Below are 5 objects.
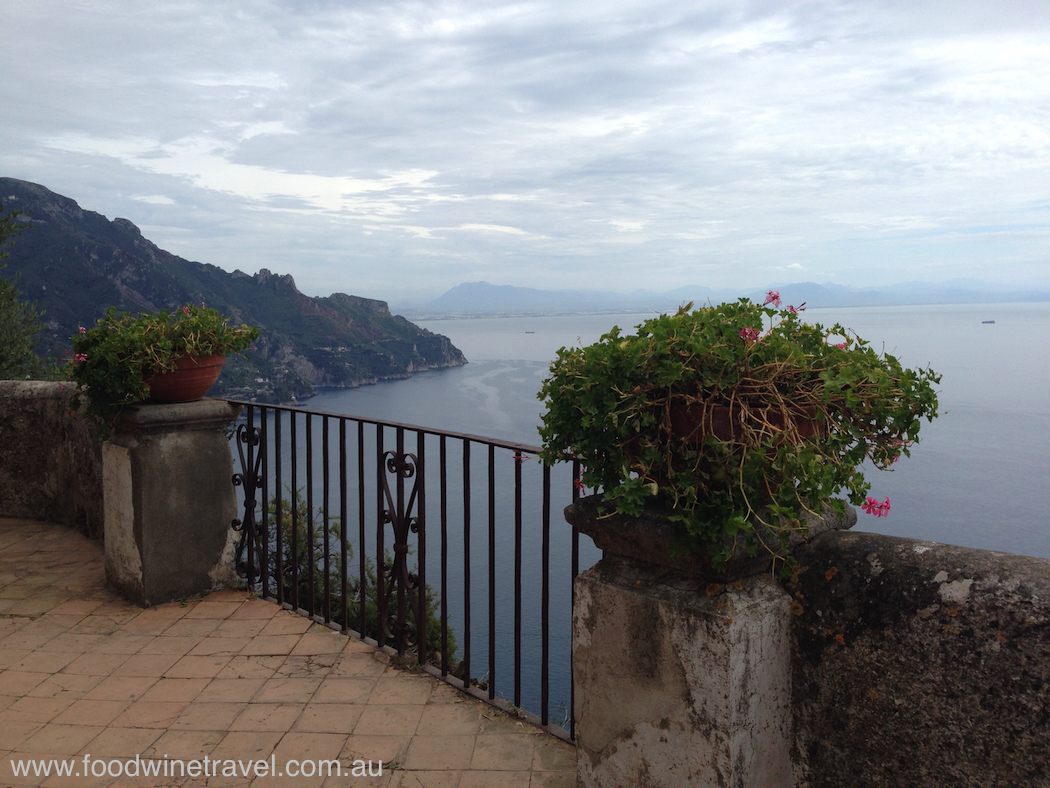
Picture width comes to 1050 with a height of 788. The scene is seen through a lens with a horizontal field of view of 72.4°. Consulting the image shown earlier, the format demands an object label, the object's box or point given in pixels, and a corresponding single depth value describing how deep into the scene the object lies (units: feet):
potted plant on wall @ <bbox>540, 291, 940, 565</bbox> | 4.38
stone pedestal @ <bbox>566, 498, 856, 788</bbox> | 4.67
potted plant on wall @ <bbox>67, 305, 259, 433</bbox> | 10.62
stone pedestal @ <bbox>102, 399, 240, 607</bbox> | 11.10
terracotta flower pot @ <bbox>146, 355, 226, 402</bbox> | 11.02
